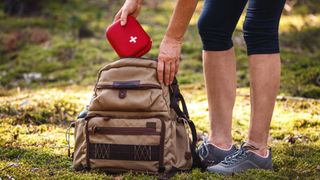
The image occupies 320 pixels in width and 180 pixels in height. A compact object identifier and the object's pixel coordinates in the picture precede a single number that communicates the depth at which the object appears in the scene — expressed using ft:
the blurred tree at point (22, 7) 33.47
